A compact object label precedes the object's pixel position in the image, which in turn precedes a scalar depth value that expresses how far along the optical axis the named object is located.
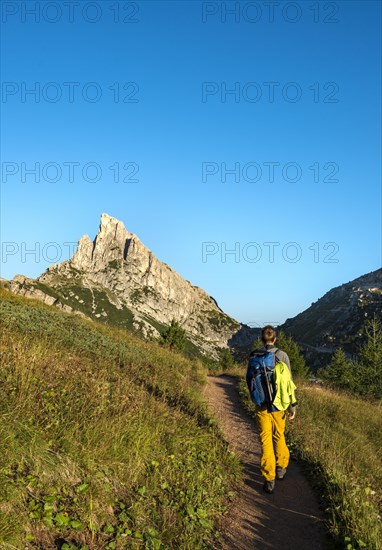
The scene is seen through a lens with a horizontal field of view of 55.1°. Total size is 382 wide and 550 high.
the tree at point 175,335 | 35.91
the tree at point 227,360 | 44.10
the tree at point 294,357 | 38.22
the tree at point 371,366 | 26.84
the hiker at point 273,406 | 6.22
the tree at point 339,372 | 30.12
